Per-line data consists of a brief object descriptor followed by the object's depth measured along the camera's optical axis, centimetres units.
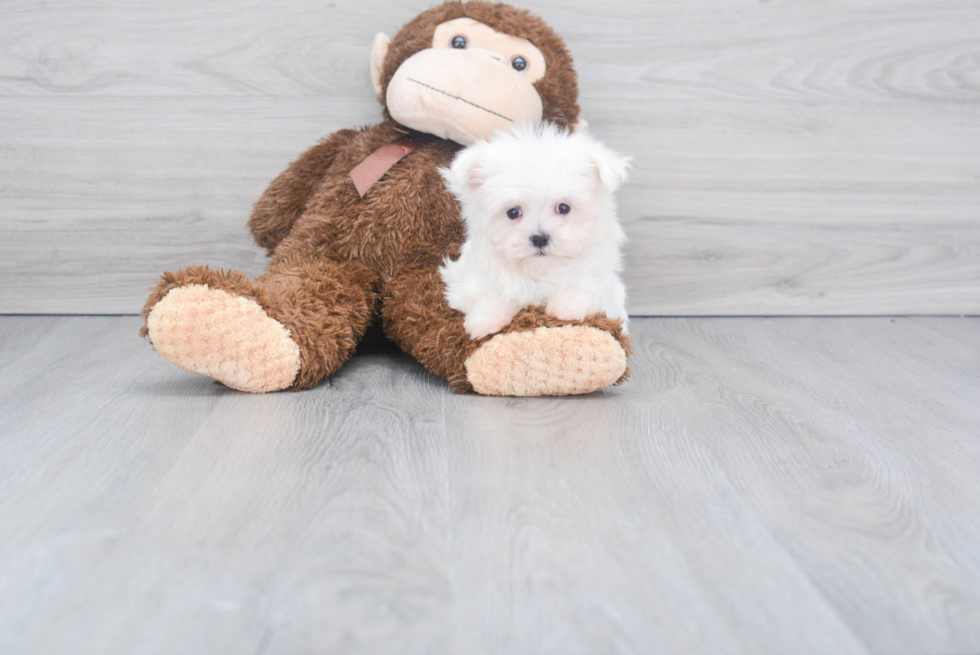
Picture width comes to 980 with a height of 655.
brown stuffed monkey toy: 91
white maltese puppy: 90
